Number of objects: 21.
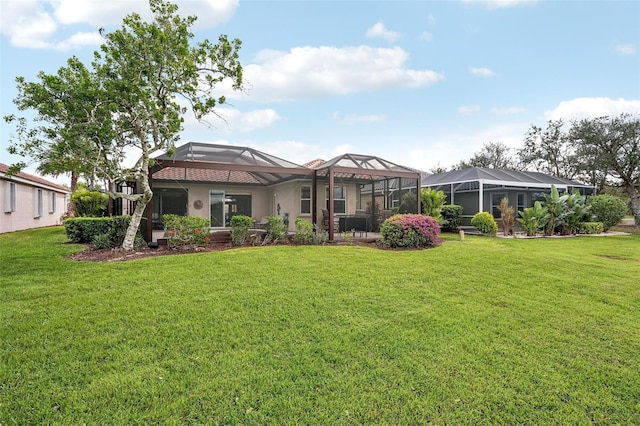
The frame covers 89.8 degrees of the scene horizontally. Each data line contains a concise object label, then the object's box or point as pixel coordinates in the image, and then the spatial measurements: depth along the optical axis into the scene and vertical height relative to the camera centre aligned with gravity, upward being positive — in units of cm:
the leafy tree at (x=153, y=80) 811 +367
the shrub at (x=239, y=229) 1029 -48
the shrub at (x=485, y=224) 1487 -55
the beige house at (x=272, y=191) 1228 +114
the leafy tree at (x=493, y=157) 3247 +574
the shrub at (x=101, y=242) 916 -76
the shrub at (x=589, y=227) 1603 -80
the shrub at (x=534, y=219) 1478 -34
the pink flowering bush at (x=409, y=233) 1009 -64
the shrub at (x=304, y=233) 1066 -65
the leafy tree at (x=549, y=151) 2591 +514
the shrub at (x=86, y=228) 1045 -41
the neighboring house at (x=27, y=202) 1457 +77
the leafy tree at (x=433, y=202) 1523 +50
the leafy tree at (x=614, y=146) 1976 +414
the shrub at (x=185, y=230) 927 -46
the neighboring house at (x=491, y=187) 1780 +148
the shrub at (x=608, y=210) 1677 +6
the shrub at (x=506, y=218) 1491 -28
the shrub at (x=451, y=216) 1672 -19
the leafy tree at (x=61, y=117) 758 +245
